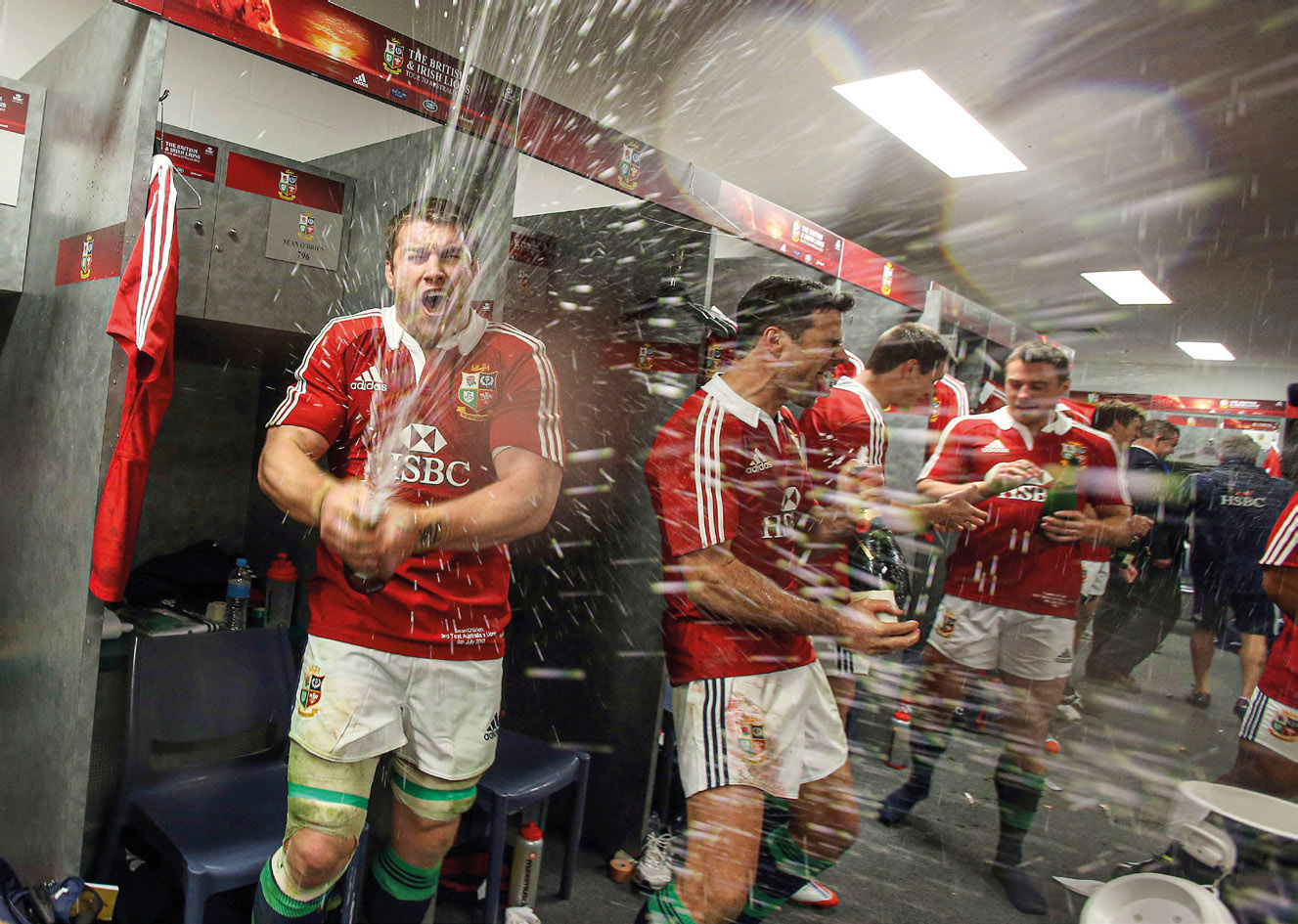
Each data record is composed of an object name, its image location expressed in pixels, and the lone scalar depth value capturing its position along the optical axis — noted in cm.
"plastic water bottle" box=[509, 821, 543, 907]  107
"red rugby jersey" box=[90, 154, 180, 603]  76
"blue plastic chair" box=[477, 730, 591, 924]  100
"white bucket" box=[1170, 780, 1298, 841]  94
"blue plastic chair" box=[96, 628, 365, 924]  79
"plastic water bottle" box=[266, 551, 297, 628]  124
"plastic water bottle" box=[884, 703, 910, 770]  189
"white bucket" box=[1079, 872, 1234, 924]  82
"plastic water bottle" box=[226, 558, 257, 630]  121
